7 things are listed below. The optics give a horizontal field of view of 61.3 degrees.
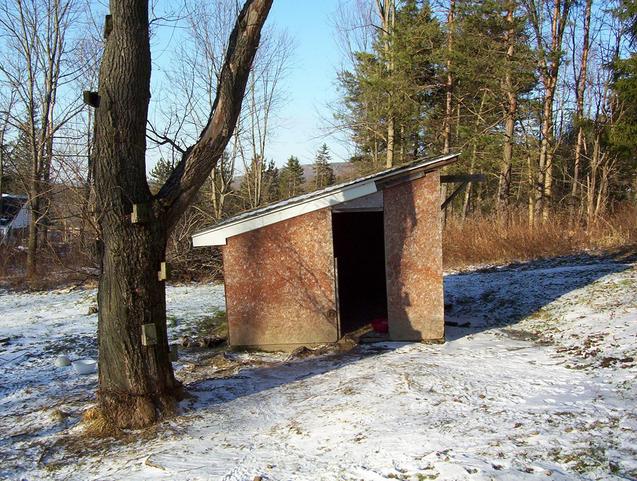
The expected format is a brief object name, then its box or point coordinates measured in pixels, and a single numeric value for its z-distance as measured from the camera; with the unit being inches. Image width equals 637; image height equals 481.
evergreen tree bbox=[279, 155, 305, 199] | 2152.1
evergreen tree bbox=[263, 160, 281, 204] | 1054.4
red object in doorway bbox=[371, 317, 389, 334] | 366.0
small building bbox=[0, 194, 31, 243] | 863.7
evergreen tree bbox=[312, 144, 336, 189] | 1869.6
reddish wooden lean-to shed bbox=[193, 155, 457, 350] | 331.9
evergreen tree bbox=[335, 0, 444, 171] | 808.3
